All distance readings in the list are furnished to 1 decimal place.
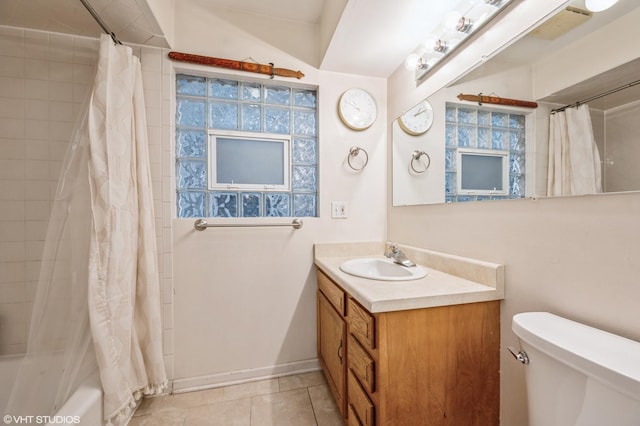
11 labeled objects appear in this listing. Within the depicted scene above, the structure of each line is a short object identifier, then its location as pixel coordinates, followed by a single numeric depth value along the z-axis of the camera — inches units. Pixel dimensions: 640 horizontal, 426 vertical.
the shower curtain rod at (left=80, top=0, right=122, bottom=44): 46.2
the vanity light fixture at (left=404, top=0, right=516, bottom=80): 41.5
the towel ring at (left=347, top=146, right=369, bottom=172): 71.4
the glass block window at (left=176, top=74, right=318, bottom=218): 65.8
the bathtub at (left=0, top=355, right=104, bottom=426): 36.8
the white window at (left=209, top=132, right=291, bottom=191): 66.5
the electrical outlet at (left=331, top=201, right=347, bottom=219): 71.0
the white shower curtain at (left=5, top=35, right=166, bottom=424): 41.4
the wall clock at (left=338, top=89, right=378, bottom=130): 70.6
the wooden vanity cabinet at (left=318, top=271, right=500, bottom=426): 35.8
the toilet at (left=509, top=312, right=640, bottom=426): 21.0
